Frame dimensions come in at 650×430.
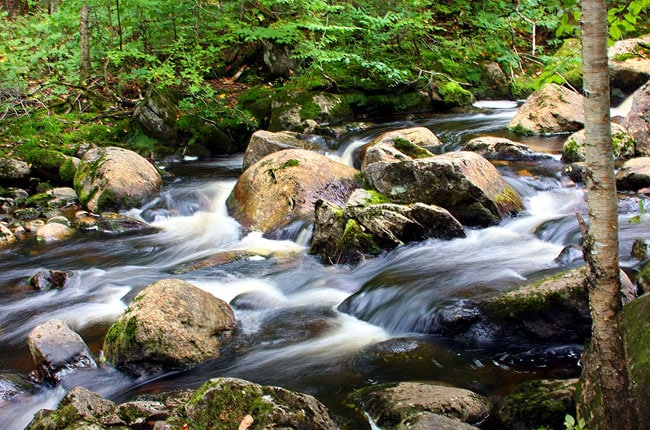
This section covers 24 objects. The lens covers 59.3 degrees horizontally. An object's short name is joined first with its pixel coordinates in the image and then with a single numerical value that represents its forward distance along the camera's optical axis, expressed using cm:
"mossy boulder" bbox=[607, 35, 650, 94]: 1349
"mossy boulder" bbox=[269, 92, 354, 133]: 1327
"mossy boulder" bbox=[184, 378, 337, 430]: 334
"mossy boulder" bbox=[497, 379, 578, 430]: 344
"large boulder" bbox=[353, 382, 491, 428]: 366
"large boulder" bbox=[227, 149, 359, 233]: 870
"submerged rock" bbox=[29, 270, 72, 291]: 716
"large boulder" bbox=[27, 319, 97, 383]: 491
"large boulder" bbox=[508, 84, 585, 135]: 1204
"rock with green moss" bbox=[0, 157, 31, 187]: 1076
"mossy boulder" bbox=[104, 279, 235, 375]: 495
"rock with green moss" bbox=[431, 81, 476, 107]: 1470
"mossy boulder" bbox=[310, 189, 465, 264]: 721
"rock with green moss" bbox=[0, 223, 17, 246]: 884
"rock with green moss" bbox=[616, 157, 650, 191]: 810
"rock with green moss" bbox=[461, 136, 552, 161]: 1024
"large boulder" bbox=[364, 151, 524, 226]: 764
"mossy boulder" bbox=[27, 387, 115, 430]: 338
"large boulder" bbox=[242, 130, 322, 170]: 1078
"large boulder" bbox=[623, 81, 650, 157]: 981
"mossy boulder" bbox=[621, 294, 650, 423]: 277
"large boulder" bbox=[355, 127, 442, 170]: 900
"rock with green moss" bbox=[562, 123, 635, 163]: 963
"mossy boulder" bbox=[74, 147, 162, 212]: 997
